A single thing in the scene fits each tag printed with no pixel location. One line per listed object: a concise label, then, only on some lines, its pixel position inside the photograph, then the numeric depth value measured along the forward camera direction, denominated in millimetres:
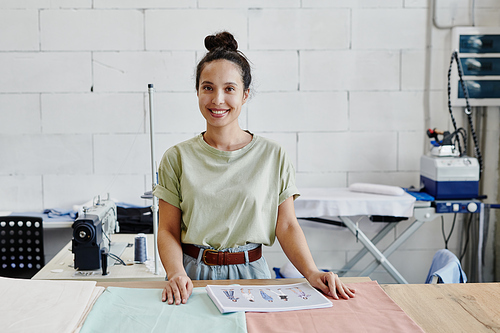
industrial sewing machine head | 1892
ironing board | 2754
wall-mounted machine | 3176
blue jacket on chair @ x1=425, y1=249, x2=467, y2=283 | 1655
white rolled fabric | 2857
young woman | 1411
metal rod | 1883
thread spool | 2055
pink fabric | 1000
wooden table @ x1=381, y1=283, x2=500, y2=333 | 1034
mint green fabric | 994
